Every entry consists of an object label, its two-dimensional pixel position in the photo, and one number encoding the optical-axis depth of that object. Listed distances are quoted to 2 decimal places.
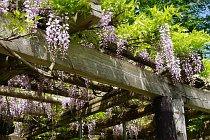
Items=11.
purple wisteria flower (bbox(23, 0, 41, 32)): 2.49
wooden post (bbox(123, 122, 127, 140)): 5.41
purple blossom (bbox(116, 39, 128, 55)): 3.34
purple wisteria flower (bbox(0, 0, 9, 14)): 2.43
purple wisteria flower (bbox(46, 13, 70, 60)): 2.68
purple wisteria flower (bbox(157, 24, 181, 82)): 3.33
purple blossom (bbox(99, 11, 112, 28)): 3.00
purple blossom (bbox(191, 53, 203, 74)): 3.83
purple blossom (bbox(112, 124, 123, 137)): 6.12
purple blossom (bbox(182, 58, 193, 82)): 3.87
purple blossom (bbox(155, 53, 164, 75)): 3.61
